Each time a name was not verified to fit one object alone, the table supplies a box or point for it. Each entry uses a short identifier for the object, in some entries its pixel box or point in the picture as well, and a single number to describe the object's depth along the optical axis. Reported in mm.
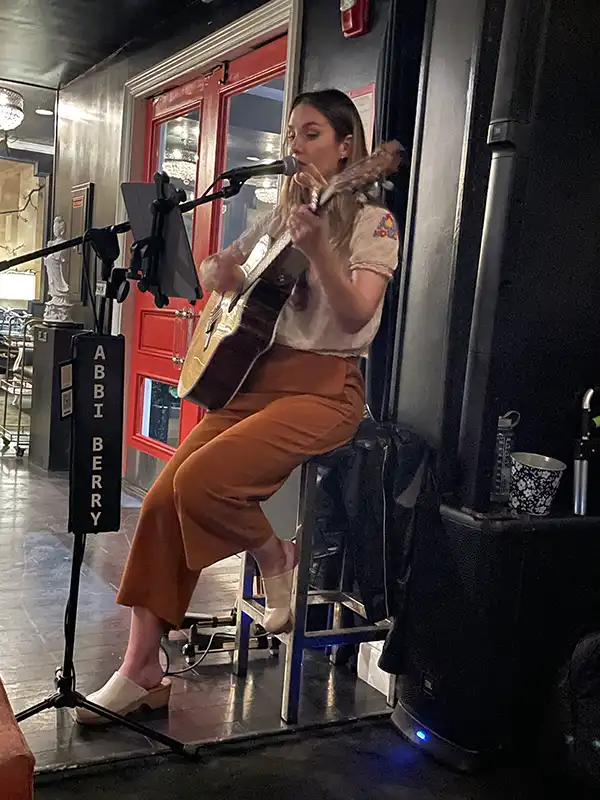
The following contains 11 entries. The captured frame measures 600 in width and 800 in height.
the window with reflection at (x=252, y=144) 3420
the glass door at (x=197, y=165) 3479
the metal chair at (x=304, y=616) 1995
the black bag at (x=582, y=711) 1718
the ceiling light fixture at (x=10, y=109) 5527
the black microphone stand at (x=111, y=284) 1582
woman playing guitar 1817
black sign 1732
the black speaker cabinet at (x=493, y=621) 1848
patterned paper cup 1880
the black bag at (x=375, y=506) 2053
